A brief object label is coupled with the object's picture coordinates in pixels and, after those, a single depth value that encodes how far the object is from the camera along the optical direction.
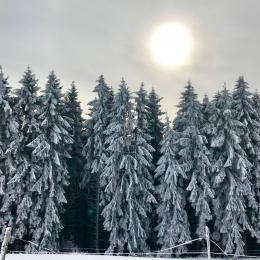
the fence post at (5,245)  16.02
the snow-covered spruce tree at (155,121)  50.99
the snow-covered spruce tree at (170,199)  43.09
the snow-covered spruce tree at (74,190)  48.34
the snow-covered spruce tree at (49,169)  39.59
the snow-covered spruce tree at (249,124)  46.84
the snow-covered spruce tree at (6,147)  39.25
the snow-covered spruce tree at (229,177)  42.72
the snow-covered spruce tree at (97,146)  45.75
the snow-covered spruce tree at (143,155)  44.19
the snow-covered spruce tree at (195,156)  43.81
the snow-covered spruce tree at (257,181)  45.06
